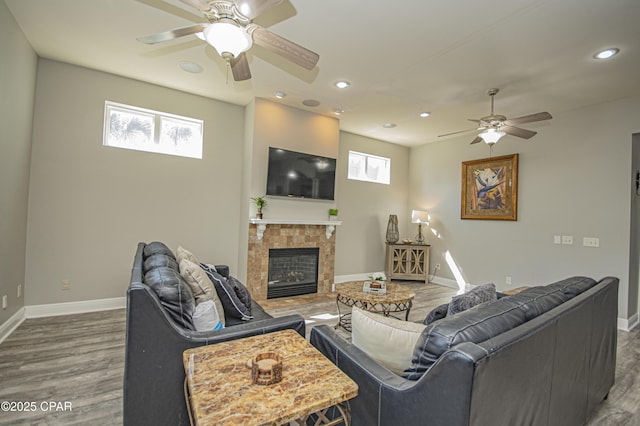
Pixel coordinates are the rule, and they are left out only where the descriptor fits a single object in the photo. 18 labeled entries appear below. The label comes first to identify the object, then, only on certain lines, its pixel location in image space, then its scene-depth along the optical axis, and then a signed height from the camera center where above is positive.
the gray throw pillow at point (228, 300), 2.20 -0.64
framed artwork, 4.96 +0.70
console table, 6.14 -0.78
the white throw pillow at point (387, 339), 1.39 -0.57
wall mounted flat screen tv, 4.51 +0.72
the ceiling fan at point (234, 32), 1.72 +1.21
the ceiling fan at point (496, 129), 3.47 +1.21
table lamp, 6.17 +0.14
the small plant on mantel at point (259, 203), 4.35 +0.21
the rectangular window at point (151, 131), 3.88 +1.16
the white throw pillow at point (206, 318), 1.76 -0.63
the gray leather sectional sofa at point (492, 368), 0.98 -0.58
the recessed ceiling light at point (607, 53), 2.80 +1.75
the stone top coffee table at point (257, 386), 0.88 -0.59
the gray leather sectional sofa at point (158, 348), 1.43 -0.67
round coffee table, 2.99 -0.79
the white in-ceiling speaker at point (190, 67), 3.44 +1.78
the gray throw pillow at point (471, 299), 1.74 -0.45
